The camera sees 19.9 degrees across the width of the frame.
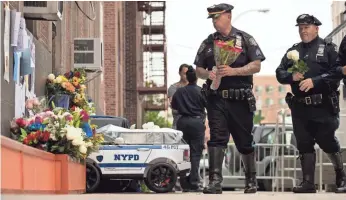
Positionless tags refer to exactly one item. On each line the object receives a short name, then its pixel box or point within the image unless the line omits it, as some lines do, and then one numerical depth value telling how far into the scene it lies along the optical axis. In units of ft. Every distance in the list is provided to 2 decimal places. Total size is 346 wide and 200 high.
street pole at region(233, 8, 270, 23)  130.72
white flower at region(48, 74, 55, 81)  51.57
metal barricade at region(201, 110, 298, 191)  57.08
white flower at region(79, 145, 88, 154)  39.40
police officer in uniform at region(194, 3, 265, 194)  36.01
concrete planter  25.38
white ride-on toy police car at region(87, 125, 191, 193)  49.67
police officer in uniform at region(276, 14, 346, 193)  37.24
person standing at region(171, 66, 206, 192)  48.03
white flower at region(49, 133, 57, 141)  37.75
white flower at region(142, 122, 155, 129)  53.01
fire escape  161.58
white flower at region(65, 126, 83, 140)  38.32
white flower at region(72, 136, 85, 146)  38.58
